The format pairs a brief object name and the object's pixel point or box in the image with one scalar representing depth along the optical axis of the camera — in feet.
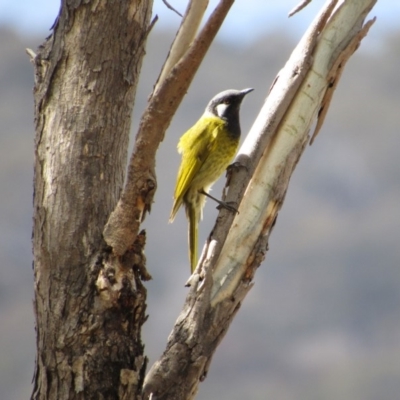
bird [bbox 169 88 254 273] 31.91
